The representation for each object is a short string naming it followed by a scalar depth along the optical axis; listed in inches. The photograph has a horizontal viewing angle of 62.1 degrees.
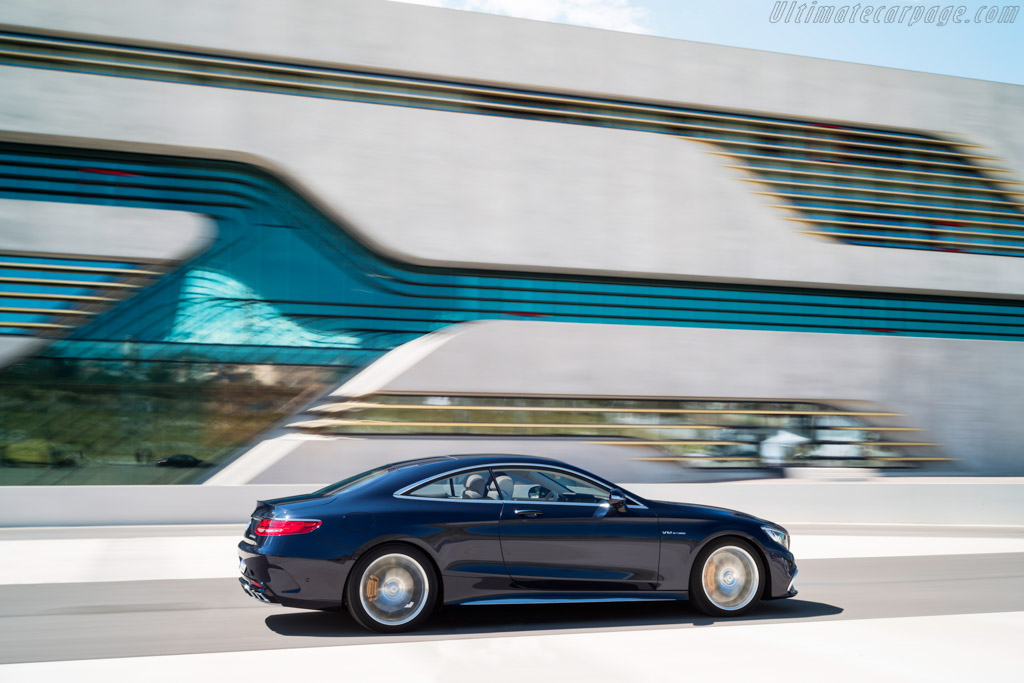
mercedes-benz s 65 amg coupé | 234.2
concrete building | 605.9
